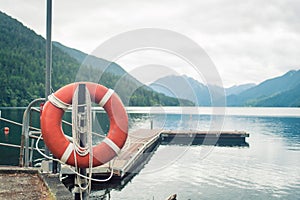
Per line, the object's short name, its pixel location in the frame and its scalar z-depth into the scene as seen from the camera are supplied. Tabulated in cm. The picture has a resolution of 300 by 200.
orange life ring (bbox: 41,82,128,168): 372
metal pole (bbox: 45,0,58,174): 454
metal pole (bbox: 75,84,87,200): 375
